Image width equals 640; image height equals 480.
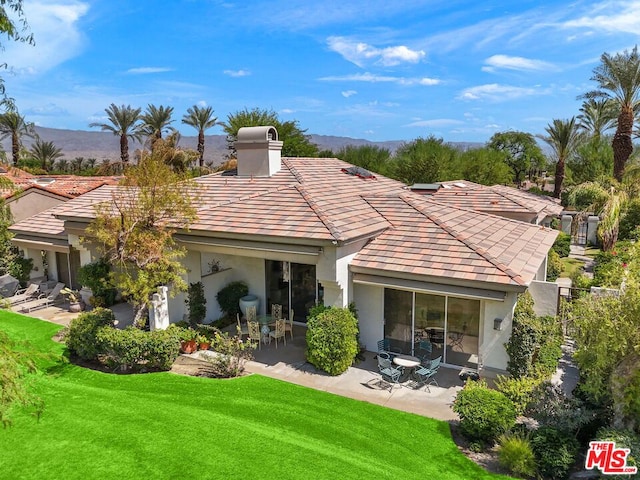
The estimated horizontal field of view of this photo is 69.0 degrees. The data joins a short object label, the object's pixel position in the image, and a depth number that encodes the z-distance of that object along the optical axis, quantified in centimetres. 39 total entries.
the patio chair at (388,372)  1378
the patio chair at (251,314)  1792
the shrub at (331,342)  1438
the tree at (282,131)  4944
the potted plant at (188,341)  1622
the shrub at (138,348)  1433
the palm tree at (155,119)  6172
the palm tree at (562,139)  4666
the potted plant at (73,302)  2088
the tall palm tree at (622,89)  3622
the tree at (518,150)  8719
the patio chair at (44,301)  2119
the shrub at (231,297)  1896
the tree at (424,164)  4694
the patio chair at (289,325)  1734
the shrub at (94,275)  2006
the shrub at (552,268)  2456
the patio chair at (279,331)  1670
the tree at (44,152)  7538
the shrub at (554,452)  973
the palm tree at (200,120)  6322
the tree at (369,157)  5622
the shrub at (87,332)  1509
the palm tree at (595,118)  5315
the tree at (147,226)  1515
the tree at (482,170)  5381
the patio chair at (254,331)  1621
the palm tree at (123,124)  5988
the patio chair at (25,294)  2180
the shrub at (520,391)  1145
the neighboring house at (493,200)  2580
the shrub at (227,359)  1440
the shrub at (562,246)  3222
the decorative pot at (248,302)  1894
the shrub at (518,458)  986
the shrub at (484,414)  1077
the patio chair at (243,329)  1780
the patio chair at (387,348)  1540
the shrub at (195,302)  1785
